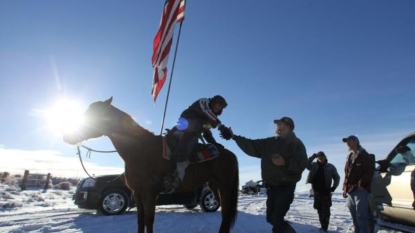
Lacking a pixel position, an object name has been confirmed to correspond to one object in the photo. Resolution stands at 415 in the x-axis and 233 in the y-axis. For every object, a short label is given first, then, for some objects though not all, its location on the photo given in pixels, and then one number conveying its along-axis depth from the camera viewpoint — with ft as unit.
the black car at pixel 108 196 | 35.40
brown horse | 18.44
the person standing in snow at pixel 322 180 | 29.01
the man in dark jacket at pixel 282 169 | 16.57
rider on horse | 19.85
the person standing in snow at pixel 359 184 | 21.30
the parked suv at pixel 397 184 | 19.67
